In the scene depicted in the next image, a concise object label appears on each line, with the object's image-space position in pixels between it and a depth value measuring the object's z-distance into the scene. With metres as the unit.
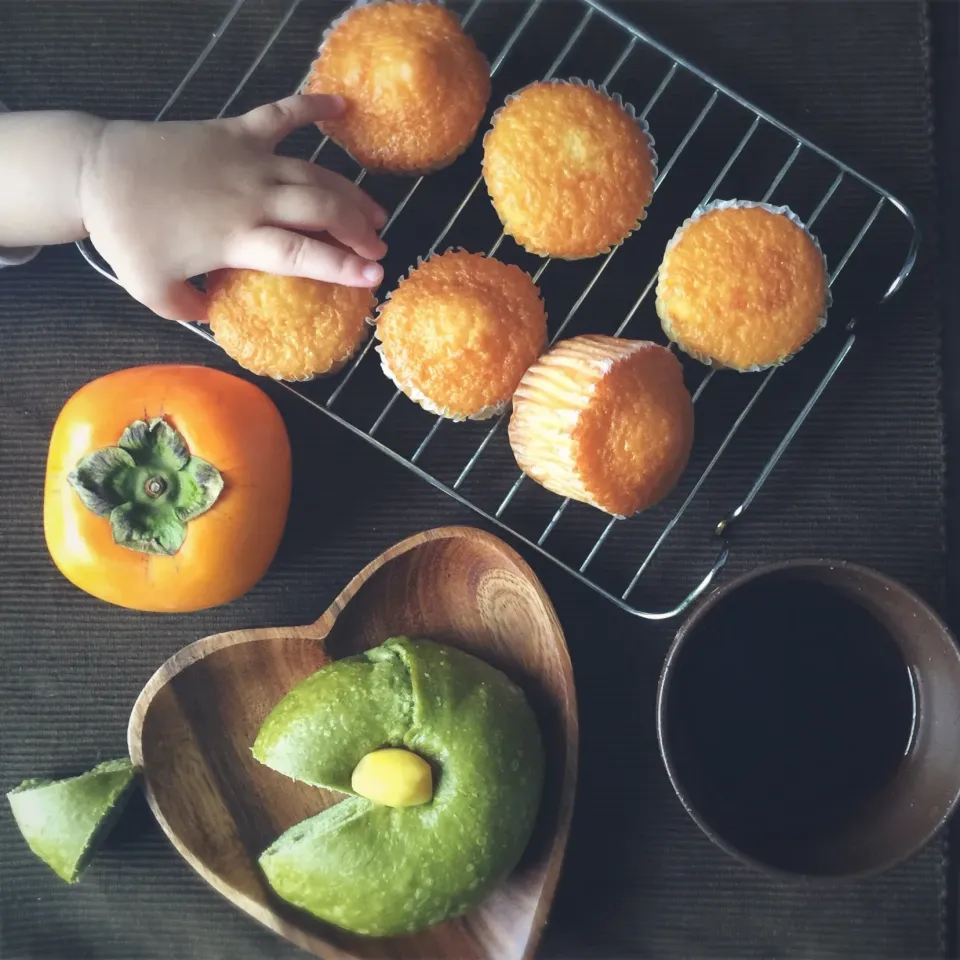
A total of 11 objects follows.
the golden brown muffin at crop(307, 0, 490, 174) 0.33
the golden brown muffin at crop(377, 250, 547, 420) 0.33
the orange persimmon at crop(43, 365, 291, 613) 0.32
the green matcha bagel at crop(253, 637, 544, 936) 0.31
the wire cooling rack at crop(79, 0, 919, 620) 0.37
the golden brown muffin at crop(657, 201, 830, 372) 0.34
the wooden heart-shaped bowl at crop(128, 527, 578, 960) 0.34
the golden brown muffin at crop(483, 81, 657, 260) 0.33
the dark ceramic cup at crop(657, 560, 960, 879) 0.30
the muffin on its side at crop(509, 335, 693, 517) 0.32
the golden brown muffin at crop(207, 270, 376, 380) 0.33
